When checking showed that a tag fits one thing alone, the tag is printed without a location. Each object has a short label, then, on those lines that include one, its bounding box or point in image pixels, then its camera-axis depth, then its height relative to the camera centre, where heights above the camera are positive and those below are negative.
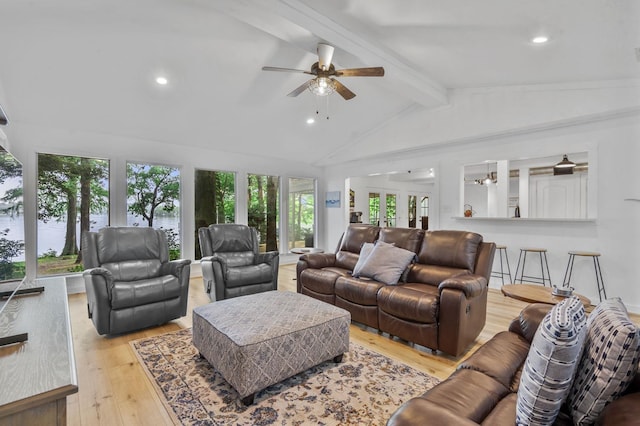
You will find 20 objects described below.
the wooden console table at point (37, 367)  0.92 -0.57
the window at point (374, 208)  9.25 -0.04
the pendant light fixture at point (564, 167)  4.70 +0.63
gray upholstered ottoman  1.91 -0.89
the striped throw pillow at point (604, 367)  0.95 -0.52
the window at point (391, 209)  9.66 -0.07
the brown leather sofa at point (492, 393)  0.93 -0.75
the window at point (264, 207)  6.52 +0.01
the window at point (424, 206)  11.00 +0.00
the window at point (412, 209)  10.49 -0.08
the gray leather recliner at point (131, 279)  2.88 -0.75
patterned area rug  1.83 -1.24
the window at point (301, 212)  7.25 -0.12
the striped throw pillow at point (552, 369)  0.95 -0.52
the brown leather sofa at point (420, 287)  2.51 -0.77
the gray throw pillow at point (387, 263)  3.13 -0.59
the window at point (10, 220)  1.44 -0.06
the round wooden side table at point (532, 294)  2.22 -0.68
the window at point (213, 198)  5.77 +0.19
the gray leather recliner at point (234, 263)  3.74 -0.74
